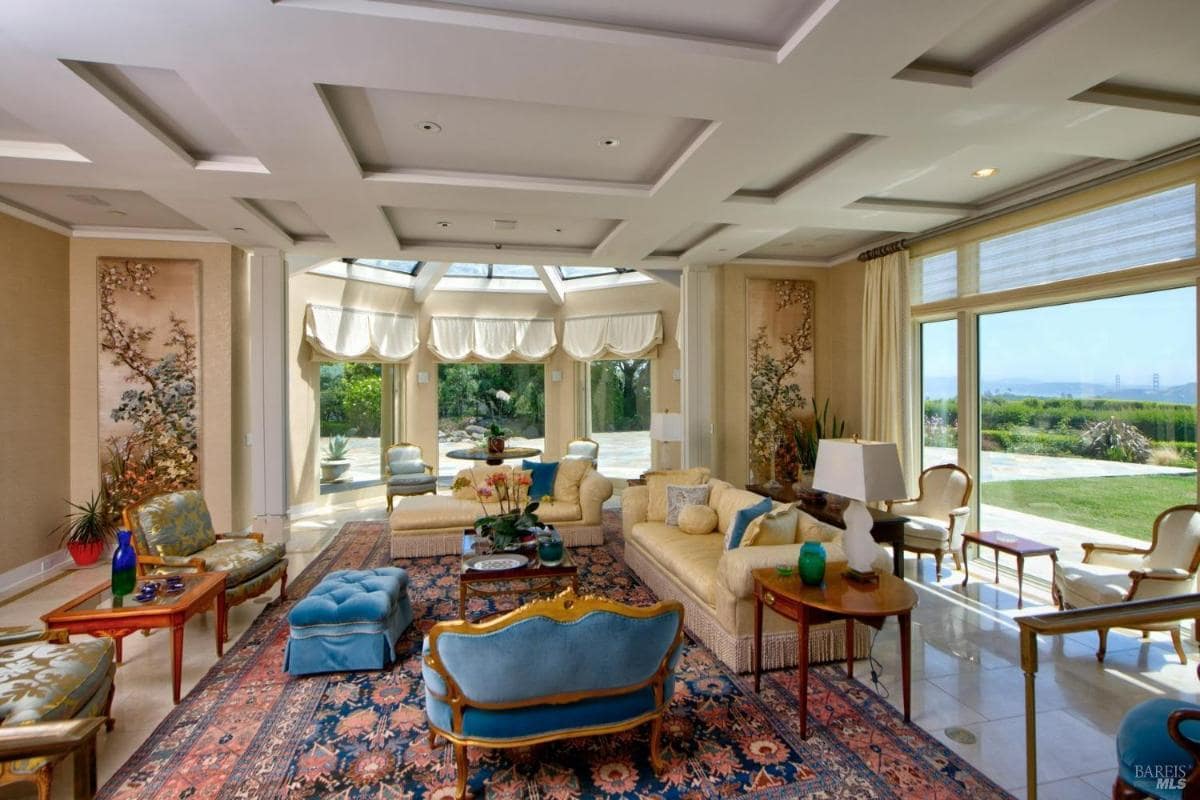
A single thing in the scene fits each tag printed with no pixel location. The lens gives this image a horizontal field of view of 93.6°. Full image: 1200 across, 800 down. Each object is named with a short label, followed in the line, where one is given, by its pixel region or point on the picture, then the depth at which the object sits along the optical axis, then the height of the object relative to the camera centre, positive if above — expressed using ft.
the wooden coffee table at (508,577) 12.44 -3.84
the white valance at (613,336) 28.43 +3.55
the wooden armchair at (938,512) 15.78 -3.44
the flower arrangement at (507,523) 13.84 -2.99
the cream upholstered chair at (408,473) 24.81 -3.08
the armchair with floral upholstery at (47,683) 6.54 -3.67
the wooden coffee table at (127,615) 9.49 -3.54
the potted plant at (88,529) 17.43 -3.74
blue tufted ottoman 10.53 -4.30
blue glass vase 10.25 -2.91
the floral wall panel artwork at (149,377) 18.60 +1.10
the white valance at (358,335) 25.41 +3.47
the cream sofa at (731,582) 10.66 -3.92
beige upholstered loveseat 18.34 -3.64
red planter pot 17.37 -4.40
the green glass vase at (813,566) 9.36 -2.74
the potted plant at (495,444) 24.22 -1.67
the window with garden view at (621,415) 30.50 -0.61
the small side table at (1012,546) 13.73 -3.70
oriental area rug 7.62 -5.16
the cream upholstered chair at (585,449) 27.55 -2.20
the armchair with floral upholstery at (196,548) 12.44 -3.33
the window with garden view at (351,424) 27.45 -0.85
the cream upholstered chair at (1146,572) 10.84 -3.60
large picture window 12.93 -0.45
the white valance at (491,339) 30.09 +3.60
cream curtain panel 19.38 +1.60
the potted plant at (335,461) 27.35 -2.63
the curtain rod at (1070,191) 11.91 +5.22
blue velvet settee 6.72 -3.39
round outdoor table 23.68 -2.13
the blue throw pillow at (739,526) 12.18 -2.69
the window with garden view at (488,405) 31.37 +0.03
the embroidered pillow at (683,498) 16.20 -2.77
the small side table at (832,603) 8.59 -3.15
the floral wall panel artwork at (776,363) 23.16 +1.61
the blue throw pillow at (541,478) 20.61 -2.69
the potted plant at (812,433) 22.59 -1.29
